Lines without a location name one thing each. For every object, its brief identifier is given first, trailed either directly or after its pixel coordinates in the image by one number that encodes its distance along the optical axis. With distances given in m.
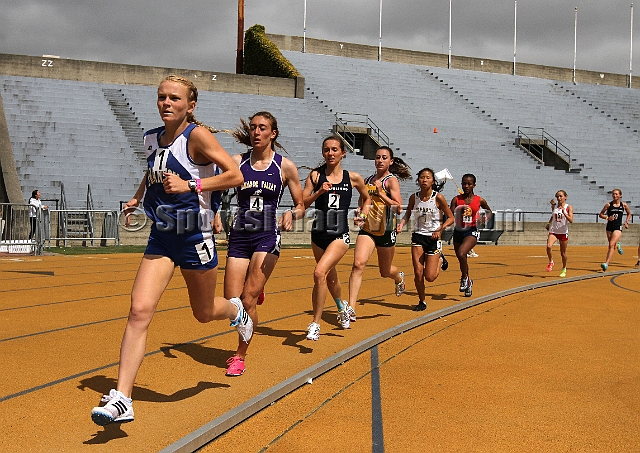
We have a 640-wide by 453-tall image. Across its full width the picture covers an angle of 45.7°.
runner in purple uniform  6.51
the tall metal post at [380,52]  49.09
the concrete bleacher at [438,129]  34.94
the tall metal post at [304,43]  46.88
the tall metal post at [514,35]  52.96
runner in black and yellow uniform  9.34
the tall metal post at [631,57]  58.81
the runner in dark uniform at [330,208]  7.88
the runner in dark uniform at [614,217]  18.72
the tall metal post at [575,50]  54.47
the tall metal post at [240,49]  43.97
